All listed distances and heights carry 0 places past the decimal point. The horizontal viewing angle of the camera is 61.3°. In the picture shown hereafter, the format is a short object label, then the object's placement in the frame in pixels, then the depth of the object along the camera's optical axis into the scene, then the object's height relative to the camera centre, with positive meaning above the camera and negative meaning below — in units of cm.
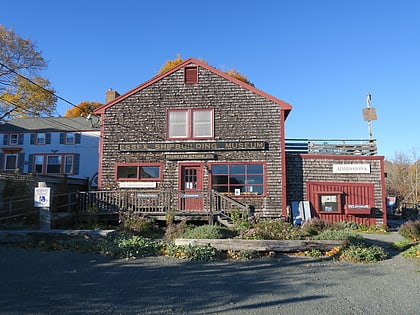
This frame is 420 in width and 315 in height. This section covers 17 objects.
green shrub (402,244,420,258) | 891 -147
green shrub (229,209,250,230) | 1255 -97
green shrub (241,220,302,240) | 995 -113
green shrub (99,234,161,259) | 854 -135
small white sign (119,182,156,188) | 1653 +40
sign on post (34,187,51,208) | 1048 -17
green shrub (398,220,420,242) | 1055 -109
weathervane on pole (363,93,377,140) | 2031 +455
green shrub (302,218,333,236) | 1184 -112
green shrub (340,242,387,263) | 851 -146
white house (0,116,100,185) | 3141 +389
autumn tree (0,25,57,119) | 2892 +923
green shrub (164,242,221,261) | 830 -141
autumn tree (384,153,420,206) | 4291 +212
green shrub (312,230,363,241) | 952 -115
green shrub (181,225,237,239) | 984 -115
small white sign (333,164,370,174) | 1650 +117
